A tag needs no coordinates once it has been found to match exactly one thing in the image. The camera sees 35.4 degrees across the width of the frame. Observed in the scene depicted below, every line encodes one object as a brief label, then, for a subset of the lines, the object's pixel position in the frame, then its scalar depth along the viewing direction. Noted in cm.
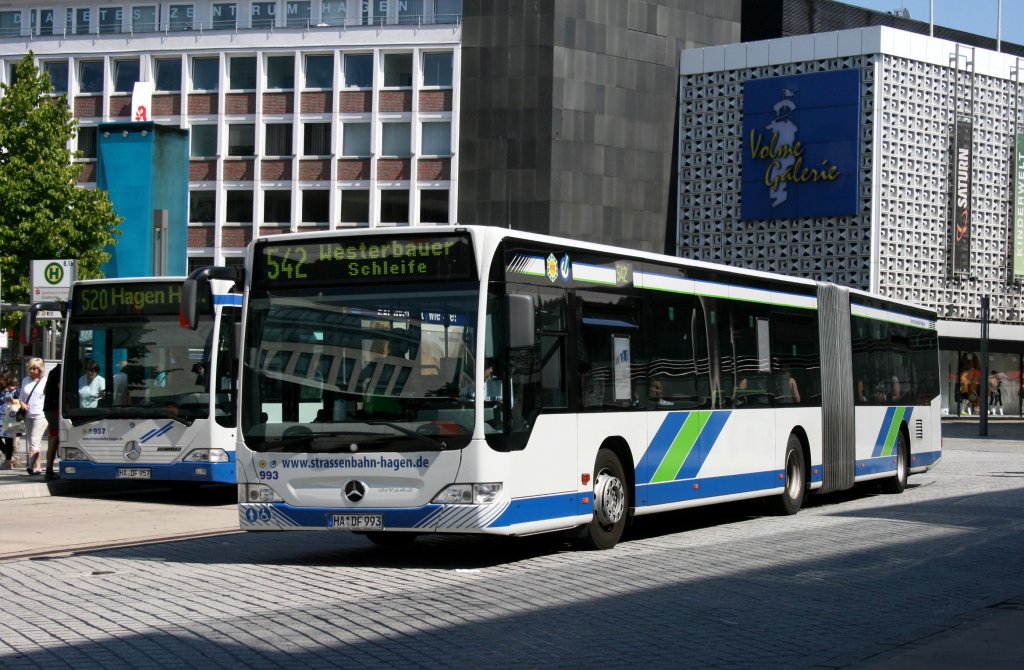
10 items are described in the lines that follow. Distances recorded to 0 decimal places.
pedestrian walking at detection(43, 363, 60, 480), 2161
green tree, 4028
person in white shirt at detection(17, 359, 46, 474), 2231
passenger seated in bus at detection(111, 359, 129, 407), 1989
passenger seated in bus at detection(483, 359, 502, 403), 1234
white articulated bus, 1239
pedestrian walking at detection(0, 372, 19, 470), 2423
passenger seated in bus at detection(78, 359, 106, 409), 1994
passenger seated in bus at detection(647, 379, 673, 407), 1504
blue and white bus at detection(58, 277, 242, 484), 1959
